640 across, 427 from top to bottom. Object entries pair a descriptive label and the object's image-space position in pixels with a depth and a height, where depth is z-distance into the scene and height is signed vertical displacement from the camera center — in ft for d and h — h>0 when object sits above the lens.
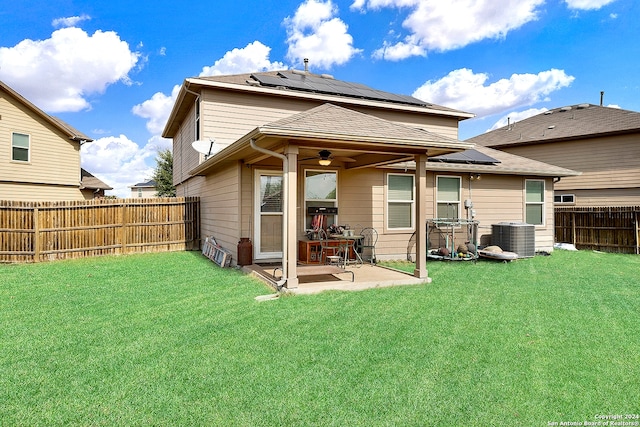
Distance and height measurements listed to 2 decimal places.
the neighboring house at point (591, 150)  45.88 +8.71
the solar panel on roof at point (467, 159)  33.58 +5.15
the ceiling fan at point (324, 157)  21.01 +3.35
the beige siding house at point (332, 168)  18.78 +3.55
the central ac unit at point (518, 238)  31.83 -2.27
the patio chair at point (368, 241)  29.60 -2.34
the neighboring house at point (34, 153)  43.39 +7.95
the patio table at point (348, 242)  23.75 -2.14
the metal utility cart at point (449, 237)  29.89 -2.24
